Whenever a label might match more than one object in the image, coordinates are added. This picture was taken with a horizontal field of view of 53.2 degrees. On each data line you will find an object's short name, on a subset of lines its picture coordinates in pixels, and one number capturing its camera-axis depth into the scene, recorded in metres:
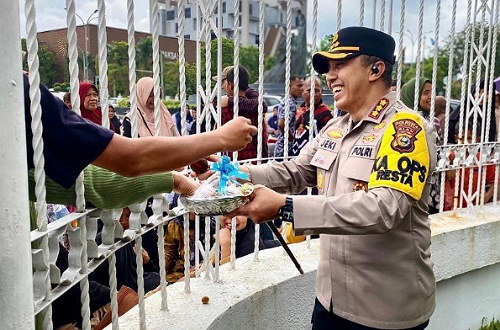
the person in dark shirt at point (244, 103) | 3.58
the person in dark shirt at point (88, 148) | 1.21
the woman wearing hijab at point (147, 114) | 2.55
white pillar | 1.05
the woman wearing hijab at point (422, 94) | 4.26
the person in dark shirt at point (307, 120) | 4.39
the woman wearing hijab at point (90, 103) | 2.47
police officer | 1.70
